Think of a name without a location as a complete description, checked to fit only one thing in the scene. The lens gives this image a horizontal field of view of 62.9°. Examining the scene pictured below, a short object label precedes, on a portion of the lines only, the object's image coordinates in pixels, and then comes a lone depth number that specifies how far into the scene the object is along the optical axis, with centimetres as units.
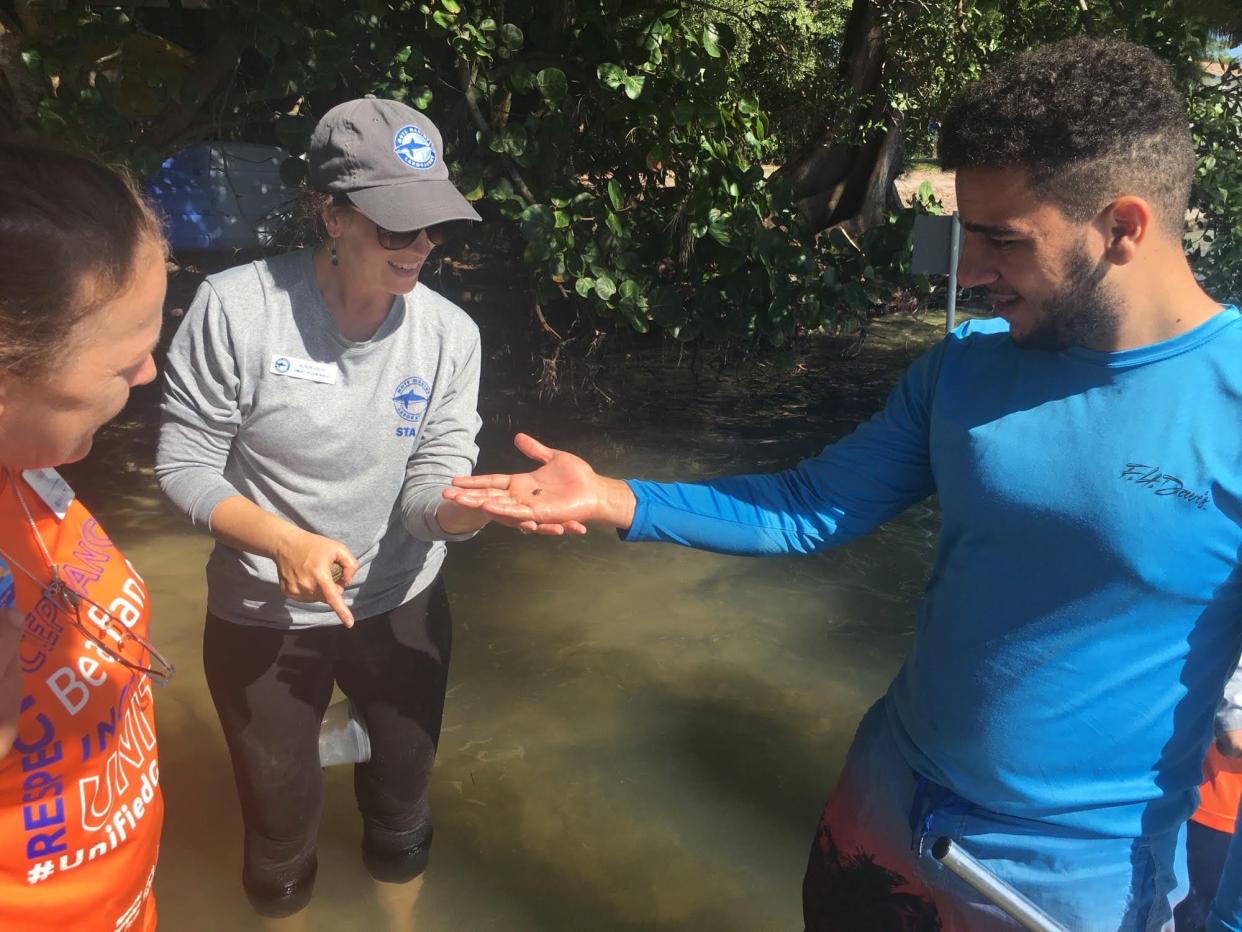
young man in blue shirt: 153
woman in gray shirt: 216
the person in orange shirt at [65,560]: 123
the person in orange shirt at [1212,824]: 210
